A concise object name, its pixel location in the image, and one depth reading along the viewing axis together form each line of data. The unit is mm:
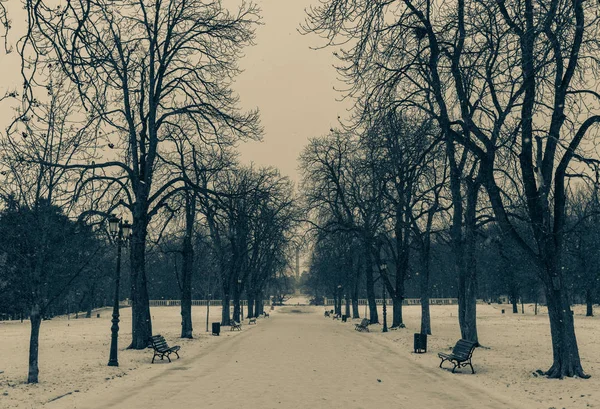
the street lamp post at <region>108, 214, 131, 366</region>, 19000
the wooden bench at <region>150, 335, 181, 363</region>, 19934
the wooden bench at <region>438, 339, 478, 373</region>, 16953
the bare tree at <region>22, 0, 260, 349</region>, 24266
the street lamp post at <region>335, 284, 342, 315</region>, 66638
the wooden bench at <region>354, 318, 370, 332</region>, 36781
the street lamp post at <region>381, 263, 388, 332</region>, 36194
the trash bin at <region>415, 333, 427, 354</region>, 23031
